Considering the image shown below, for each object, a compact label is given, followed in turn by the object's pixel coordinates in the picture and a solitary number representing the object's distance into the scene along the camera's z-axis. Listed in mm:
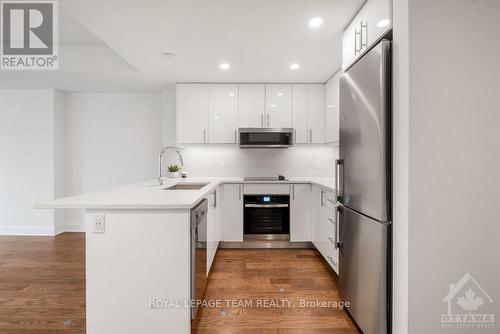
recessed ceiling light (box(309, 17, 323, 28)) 2180
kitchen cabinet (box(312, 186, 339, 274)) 2748
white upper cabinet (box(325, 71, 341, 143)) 3418
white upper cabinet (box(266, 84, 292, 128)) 3979
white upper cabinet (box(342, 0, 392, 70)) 1639
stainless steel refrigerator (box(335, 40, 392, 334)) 1560
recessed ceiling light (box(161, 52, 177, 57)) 2865
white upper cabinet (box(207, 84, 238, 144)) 3969
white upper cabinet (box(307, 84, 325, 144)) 4016
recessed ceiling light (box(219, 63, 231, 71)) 3211
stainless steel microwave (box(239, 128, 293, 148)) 3879
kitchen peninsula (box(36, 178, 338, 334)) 1646
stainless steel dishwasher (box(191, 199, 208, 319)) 1758
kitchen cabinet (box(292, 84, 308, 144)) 4000
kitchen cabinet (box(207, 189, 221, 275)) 2572
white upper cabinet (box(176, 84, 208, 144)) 3959
